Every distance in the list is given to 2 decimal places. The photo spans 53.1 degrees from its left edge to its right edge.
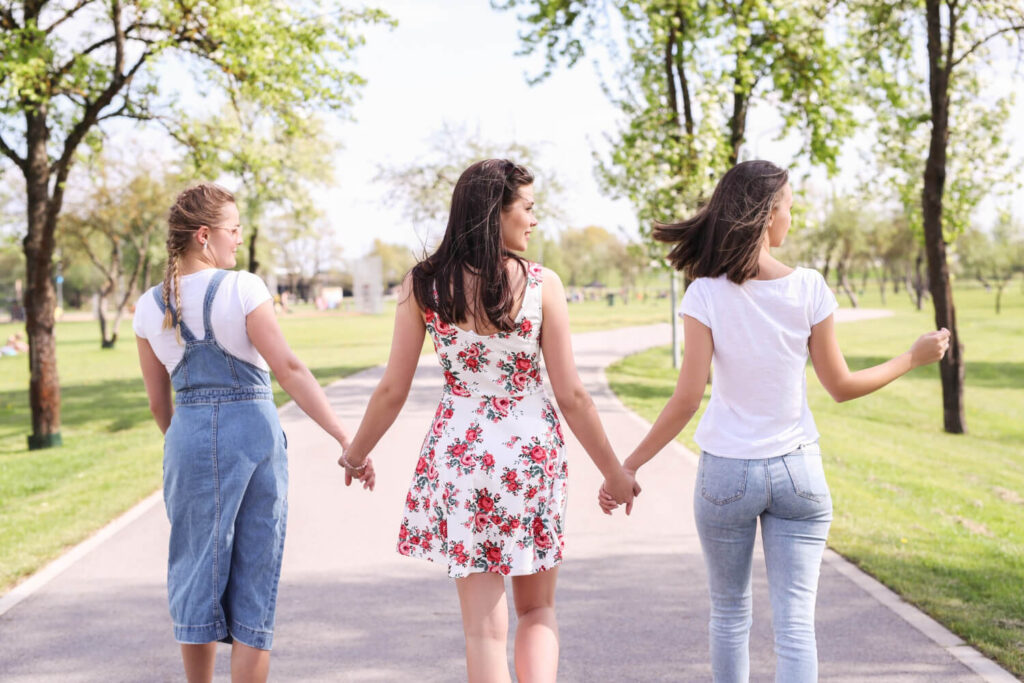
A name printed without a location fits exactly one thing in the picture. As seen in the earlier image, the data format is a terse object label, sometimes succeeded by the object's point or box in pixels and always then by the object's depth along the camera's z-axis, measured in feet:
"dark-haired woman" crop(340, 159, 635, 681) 9.98
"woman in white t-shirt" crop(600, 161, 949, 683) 9.97
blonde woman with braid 10.97
